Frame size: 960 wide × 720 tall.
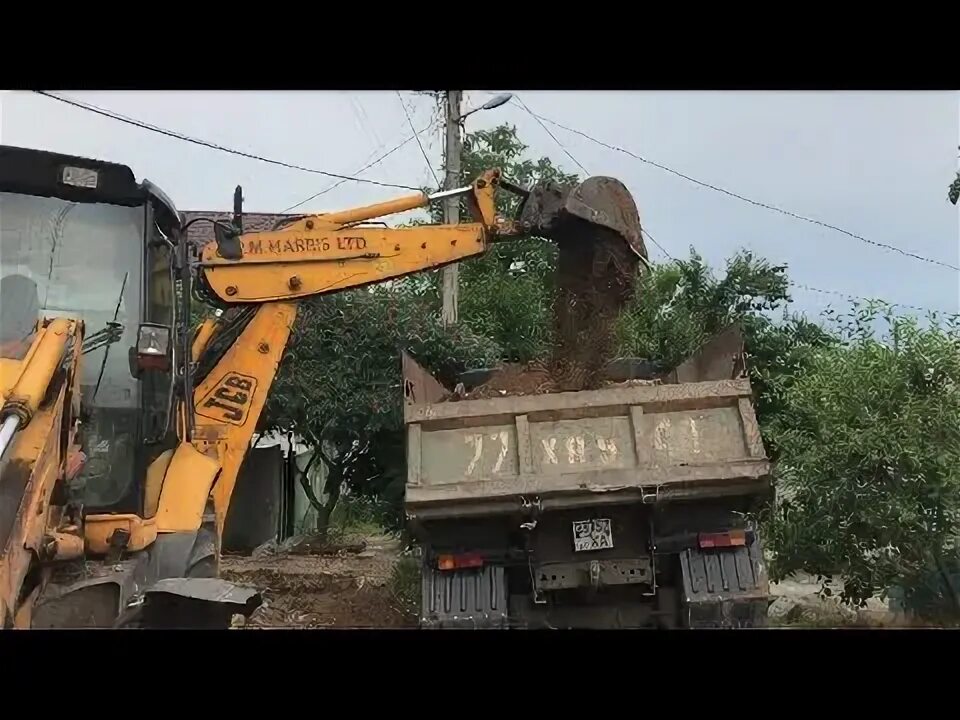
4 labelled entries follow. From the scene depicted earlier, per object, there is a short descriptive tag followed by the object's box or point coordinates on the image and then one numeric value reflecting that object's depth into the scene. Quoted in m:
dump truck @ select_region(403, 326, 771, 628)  4.83
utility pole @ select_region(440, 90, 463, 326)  11.53
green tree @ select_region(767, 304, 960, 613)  5.89
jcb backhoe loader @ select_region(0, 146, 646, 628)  4.06
